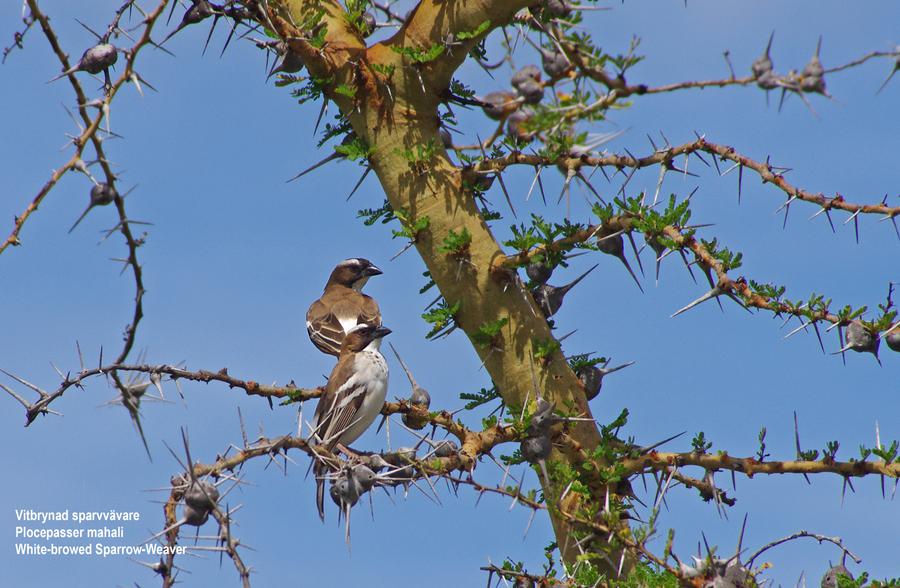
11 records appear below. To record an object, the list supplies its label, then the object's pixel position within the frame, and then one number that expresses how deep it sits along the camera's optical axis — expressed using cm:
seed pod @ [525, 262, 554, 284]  1170
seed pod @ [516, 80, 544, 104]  767
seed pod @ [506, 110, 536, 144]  755
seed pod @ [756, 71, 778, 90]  728
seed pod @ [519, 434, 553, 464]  1077
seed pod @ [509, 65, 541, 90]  788
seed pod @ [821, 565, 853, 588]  996
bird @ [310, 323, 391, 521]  1548
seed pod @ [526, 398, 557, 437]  1076
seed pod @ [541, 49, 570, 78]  783
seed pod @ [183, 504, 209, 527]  895
